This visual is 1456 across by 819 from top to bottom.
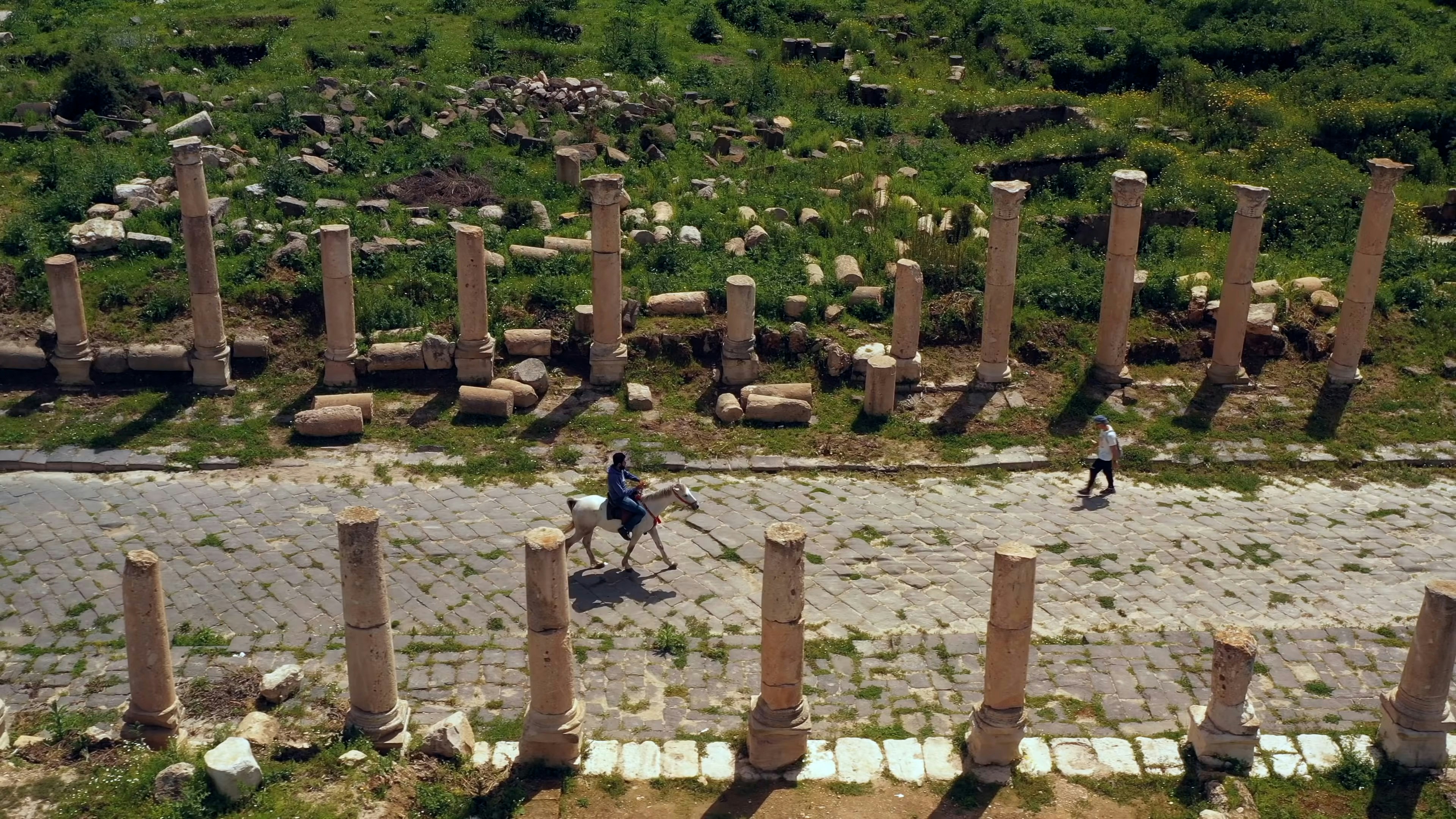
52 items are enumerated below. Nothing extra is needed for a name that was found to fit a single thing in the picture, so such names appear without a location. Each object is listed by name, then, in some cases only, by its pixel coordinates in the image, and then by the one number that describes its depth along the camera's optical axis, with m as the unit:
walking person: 18.34
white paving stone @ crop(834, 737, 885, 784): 13.28
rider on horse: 16.23
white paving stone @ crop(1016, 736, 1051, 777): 13.37
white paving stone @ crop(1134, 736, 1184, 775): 13.38
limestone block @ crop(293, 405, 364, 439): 19.16
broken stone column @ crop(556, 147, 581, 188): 25.53
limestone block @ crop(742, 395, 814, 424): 19.89
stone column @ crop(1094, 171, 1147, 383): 20.38
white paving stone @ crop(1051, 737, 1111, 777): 13.34
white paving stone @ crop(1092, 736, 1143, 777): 13.37
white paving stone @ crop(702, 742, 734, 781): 13.28
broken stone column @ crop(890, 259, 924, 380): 20.53
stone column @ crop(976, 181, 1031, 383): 20.42
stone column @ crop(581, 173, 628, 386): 20.19
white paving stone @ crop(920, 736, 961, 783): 13.34
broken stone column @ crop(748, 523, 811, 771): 12.96
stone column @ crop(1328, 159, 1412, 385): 20.59
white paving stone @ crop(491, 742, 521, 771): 13.25
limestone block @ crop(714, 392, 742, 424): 19.91
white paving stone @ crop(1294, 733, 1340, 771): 13.43
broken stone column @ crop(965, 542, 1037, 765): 12.99
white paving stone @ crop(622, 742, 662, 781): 13.24
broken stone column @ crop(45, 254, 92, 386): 20.00
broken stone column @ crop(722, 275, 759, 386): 20.55
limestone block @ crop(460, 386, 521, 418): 19.73
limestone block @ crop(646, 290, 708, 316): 21.61
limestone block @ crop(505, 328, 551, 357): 20.94
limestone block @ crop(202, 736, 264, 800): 12.23
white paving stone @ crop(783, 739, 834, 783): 13.28
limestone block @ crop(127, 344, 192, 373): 20.36
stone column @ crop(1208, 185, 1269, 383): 20.52
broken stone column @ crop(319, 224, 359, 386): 20.00
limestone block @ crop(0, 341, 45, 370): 20.33
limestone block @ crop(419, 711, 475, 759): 13.22
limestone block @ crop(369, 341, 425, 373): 20.53
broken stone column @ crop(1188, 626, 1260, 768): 13.09
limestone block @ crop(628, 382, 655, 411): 20.17
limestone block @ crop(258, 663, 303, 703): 13.96
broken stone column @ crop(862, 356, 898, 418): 20.02
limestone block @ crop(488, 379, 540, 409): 20.03
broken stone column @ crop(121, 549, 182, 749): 12.96
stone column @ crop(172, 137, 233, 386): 20.03
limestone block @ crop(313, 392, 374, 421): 19.58
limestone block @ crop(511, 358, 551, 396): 20.36
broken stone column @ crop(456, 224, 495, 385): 20.17
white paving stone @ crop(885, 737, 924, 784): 13.28
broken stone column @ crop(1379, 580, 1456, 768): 13.16
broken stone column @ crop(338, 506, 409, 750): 12.87
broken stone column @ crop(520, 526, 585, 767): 12.88
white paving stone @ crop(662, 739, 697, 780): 13.27
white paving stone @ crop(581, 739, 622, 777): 13.28
